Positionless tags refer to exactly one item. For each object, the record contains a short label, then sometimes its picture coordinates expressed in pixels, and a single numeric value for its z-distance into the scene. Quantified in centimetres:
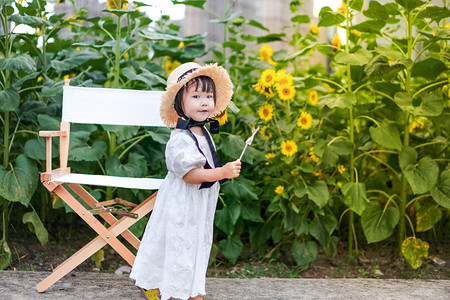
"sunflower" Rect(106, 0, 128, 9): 265
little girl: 182
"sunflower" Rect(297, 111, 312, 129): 267
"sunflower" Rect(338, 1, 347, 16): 273
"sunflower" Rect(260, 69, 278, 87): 269
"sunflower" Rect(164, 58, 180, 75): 341
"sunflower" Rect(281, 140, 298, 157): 261
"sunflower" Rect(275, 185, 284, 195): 267
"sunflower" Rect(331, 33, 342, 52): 306
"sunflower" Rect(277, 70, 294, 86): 268
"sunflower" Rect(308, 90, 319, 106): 288
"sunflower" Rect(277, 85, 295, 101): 265
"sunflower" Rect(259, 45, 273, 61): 343
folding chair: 209
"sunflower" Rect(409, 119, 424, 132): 296
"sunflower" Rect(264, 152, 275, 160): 279
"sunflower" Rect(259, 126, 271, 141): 288
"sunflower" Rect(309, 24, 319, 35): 326
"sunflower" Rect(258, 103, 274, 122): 271
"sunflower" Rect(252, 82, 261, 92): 271
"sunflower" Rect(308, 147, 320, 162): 272
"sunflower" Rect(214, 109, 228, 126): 226
